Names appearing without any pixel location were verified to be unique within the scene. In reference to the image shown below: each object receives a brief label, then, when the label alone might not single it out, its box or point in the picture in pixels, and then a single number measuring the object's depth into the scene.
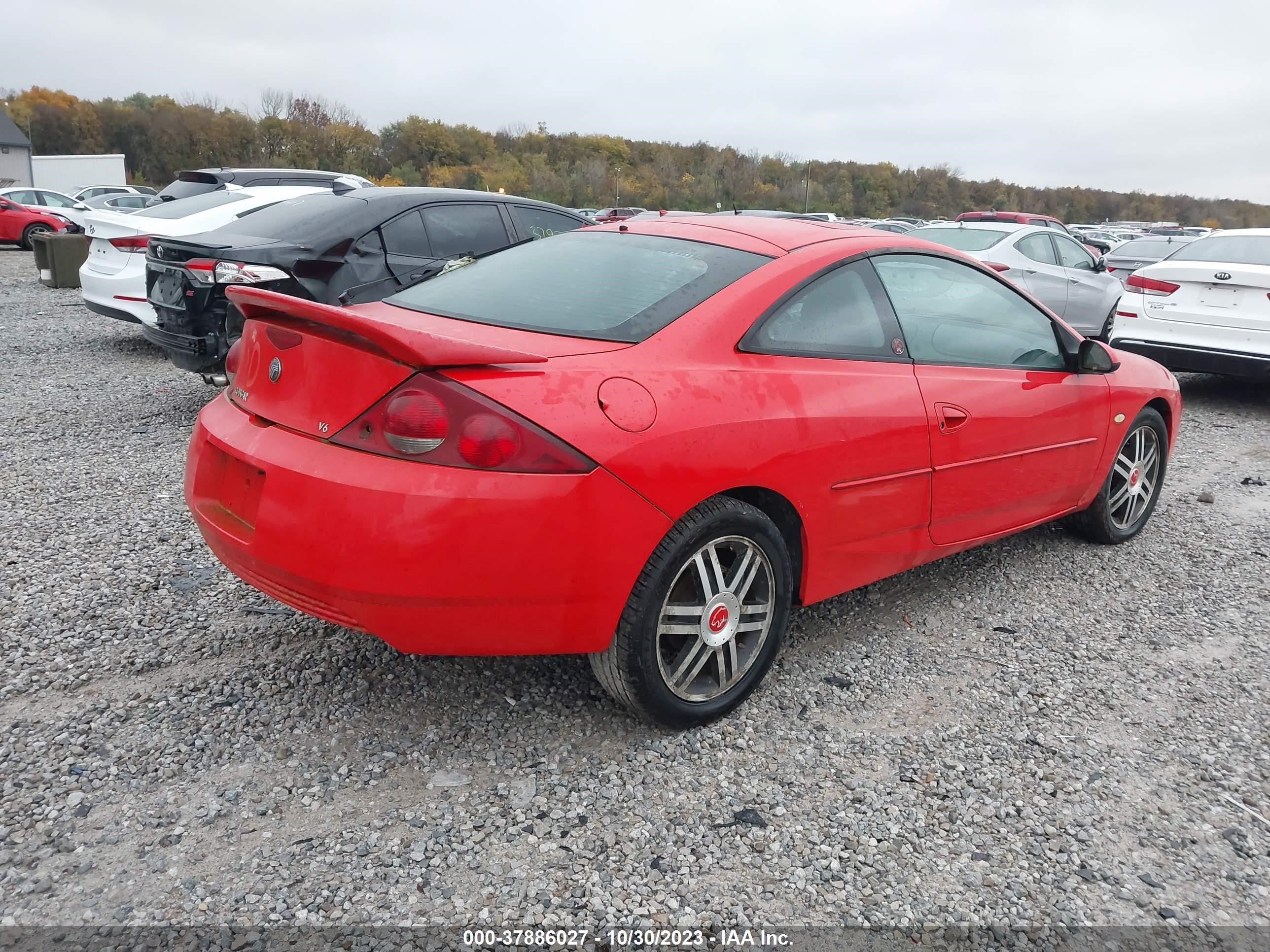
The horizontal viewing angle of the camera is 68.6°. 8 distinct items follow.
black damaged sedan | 5.86
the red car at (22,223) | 22.14
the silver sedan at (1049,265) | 10.45
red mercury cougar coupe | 2.35
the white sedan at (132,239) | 7.92
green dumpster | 12.16
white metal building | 46.41
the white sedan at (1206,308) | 7.69
